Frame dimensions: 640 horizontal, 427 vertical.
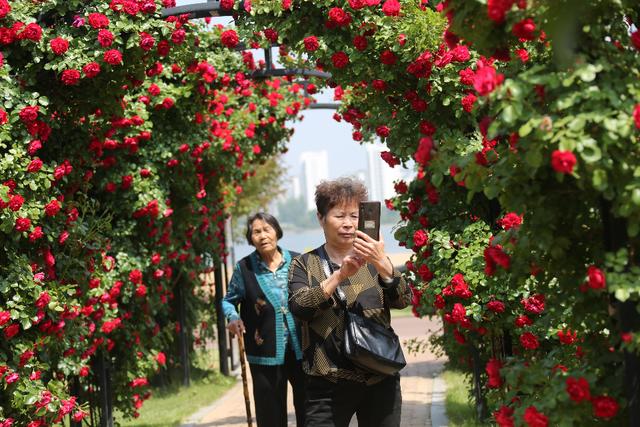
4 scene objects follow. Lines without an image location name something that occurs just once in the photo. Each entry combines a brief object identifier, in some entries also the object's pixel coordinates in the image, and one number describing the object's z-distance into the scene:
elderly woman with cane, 6.17
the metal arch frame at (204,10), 6.81
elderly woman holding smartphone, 4.58
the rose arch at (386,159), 3.02
